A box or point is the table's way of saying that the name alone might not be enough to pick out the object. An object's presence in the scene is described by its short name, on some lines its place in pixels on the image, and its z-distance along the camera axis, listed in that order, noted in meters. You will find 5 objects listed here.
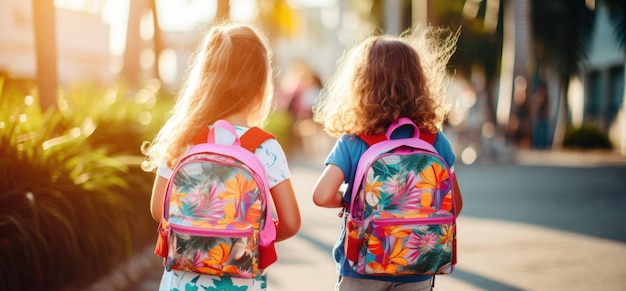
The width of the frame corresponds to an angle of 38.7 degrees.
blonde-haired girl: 3.25
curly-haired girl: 3.50
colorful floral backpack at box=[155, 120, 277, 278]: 3.15
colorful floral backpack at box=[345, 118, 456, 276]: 3.38
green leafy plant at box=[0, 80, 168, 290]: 4.77
